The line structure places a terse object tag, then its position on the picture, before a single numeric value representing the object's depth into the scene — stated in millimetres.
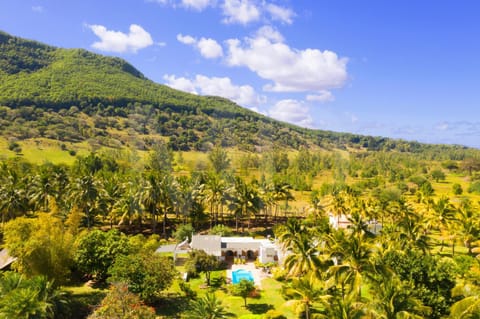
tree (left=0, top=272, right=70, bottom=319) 23641
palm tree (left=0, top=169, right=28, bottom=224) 53406
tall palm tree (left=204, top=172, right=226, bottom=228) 62594
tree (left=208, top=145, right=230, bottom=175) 118500
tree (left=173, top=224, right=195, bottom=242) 54447
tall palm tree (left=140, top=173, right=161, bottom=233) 58094
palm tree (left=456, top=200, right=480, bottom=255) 48625
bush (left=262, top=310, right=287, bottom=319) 29750
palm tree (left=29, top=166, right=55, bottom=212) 57406
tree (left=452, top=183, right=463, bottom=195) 107250
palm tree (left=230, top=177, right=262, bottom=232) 62375
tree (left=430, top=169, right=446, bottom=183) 138875
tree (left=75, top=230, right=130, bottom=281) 37375
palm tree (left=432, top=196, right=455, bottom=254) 53625
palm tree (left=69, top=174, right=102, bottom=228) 55338
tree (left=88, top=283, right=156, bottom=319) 24625
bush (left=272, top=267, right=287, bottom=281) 42000
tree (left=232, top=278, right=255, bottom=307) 34031
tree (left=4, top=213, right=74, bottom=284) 32219
